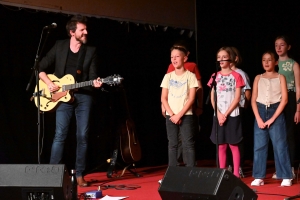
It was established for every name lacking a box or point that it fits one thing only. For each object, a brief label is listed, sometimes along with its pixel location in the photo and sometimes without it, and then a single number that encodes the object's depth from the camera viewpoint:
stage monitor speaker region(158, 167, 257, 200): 3.05
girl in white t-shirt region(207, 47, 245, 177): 5.02
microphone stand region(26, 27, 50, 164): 4.53
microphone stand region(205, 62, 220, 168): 4.48
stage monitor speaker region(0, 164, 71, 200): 3.27
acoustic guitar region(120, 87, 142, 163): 5.87
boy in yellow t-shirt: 4.89
